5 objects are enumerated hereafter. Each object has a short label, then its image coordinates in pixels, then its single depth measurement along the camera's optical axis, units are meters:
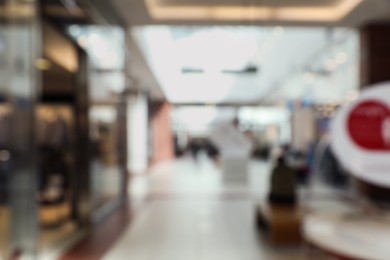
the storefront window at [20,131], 4.67
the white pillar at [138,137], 17.44
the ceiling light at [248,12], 8.79
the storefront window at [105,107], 7.42
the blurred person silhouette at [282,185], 6.64
